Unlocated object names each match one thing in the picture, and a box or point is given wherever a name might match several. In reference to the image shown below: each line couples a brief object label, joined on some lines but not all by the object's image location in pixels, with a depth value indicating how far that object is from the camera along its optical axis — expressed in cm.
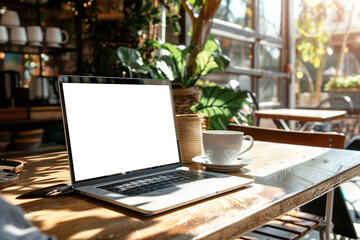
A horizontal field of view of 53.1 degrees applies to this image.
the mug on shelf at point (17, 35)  272
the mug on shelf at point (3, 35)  263
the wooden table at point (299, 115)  306
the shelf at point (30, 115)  259
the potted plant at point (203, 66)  166
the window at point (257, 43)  383
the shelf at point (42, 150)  257
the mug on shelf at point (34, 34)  280
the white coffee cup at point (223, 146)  90
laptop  67
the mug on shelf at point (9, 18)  270
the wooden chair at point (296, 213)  114
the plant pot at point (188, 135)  104
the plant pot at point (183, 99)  142
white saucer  88
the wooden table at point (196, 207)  51
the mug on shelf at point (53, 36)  290
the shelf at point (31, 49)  295
